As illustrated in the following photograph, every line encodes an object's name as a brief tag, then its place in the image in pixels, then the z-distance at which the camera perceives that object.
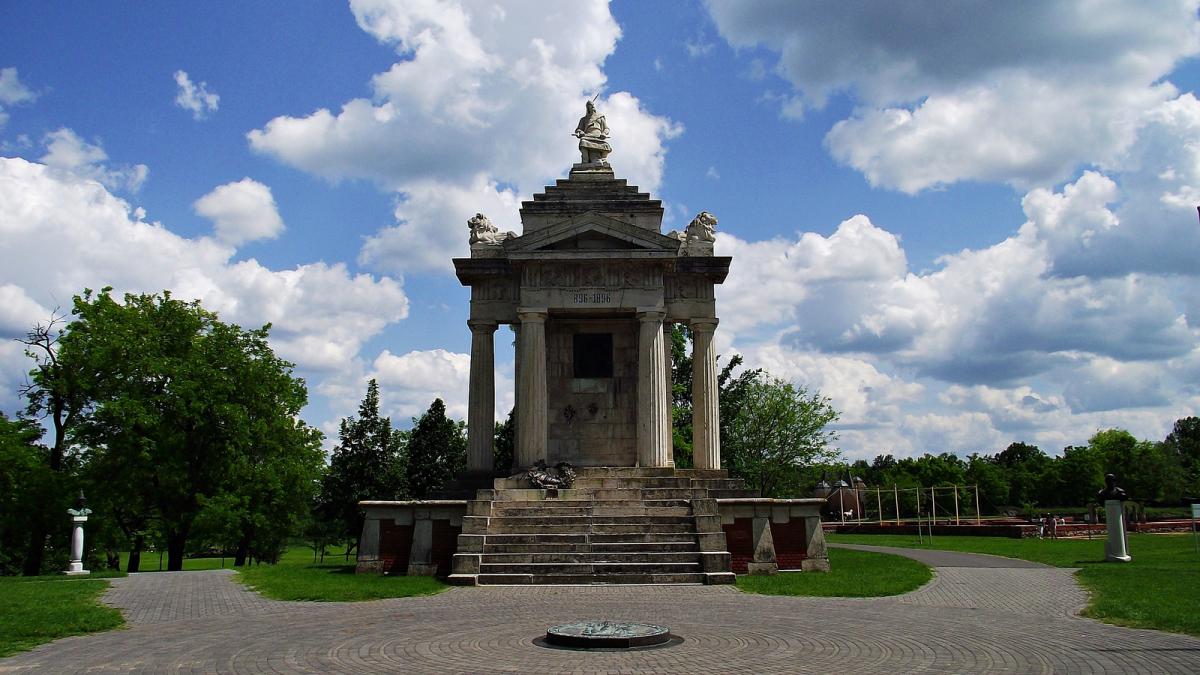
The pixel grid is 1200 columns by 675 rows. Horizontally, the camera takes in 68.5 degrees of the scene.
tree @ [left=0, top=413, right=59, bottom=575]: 34.00
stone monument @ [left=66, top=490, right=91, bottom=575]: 26.16
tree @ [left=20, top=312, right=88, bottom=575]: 34.28
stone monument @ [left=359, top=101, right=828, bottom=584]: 19.97
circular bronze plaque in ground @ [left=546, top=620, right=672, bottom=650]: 10.42
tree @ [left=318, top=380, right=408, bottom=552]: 48.12
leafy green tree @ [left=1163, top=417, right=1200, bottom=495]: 84.12
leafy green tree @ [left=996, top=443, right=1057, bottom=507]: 98.69
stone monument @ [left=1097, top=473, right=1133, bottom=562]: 24.81
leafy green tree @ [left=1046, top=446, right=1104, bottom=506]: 88.75
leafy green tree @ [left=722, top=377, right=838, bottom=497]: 54.91
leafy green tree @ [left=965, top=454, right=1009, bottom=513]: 100.94
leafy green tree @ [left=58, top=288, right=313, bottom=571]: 33.88
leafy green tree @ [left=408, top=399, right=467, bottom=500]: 49.03
